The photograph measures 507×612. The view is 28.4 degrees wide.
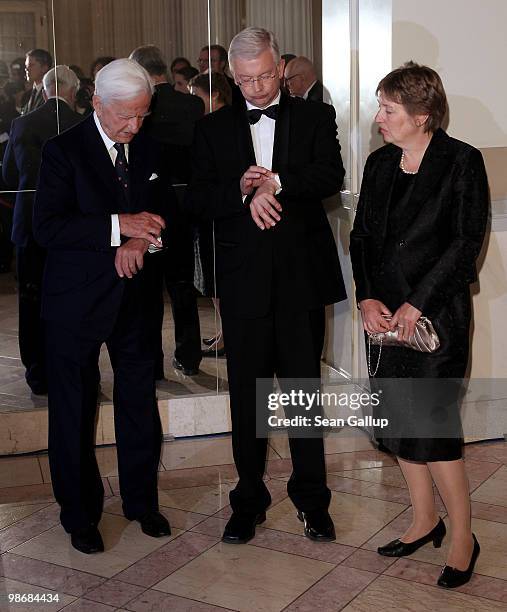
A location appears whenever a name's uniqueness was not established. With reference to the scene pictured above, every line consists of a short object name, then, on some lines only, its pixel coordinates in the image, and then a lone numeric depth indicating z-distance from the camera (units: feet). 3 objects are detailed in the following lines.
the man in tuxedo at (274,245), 11.47
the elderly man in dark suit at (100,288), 11.15
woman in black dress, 10.20
